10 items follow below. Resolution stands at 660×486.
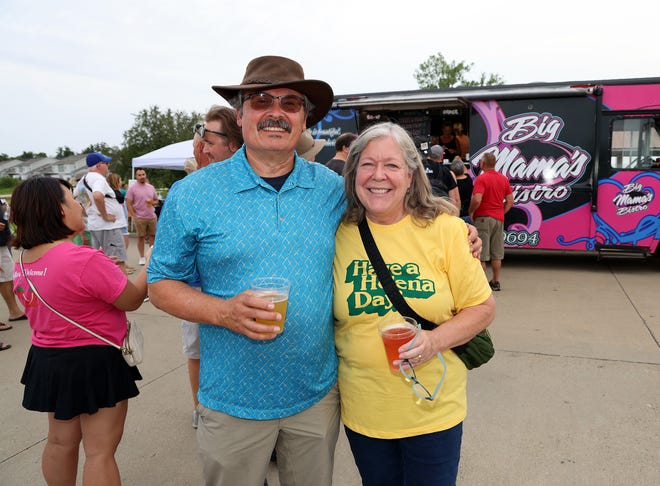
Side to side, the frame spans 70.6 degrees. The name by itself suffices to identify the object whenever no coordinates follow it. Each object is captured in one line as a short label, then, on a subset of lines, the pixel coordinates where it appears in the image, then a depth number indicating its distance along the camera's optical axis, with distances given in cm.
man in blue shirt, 165
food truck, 735
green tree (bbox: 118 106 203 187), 3872
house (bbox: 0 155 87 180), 9894
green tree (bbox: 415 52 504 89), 3953
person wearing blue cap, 691
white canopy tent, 1186
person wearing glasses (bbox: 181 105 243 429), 287
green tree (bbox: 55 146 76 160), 11010
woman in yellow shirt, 178
